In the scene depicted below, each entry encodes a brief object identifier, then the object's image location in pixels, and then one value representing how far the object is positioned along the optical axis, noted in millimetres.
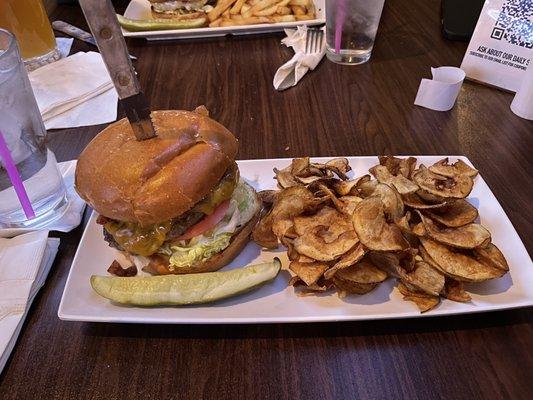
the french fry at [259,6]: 582
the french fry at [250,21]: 576
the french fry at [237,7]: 595
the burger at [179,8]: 616
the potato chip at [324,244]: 258
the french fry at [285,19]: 575
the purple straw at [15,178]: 300
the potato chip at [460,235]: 257
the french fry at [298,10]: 589
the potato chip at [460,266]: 250
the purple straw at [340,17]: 486
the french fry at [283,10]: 580
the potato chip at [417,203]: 279
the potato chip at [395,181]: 290
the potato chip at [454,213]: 275
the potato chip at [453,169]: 300
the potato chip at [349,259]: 252
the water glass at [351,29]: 490
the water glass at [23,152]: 308
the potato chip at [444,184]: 283
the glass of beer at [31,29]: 504
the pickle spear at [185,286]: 261
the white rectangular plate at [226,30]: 572
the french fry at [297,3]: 592
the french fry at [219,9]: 596
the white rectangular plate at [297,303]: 251
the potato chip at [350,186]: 300
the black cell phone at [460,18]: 560
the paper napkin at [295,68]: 511
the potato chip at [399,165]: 318
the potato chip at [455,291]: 252
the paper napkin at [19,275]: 267
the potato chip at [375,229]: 248
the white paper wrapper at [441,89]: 445
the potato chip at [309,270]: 260
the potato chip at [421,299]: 249
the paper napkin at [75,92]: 468
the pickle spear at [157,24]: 581
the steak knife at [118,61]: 224
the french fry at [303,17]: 586
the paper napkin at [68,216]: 324
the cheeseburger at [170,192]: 272
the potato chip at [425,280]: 248
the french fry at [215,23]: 590
